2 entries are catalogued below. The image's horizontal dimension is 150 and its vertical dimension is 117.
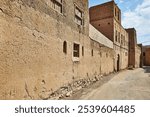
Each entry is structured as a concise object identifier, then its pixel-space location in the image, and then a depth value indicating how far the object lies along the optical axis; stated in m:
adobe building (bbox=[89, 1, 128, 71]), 20.30
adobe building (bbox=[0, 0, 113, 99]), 4.47
